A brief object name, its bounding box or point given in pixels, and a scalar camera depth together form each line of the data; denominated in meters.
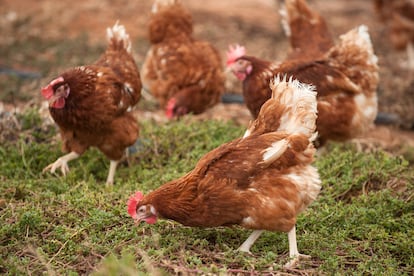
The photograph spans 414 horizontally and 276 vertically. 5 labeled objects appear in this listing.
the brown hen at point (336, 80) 5.89
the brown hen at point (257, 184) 3.97
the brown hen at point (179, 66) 7.36
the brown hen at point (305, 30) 7.13
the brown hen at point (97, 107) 5.32
